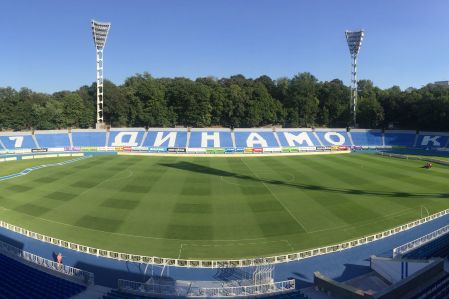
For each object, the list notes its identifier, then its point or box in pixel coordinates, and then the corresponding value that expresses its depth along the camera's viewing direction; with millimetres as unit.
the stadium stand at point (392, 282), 12281
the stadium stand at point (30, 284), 14188
